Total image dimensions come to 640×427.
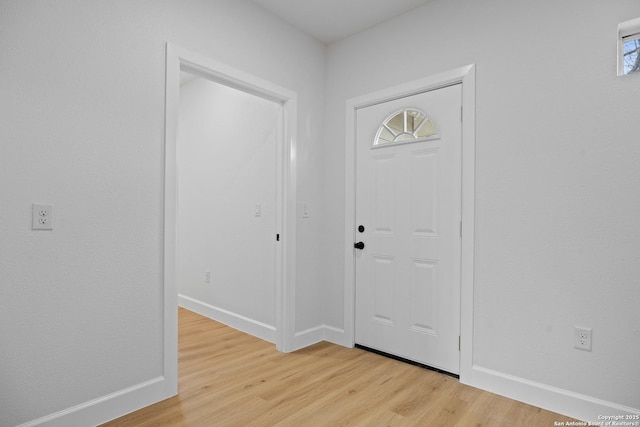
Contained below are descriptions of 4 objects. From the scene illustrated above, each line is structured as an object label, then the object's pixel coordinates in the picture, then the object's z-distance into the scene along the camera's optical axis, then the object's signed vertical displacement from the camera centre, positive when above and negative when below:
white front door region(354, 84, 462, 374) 2.49 -0.09
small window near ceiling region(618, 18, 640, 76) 1.83 +0.90
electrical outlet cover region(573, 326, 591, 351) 1.93 -0.68
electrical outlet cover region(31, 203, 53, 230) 1.69 -0.03
